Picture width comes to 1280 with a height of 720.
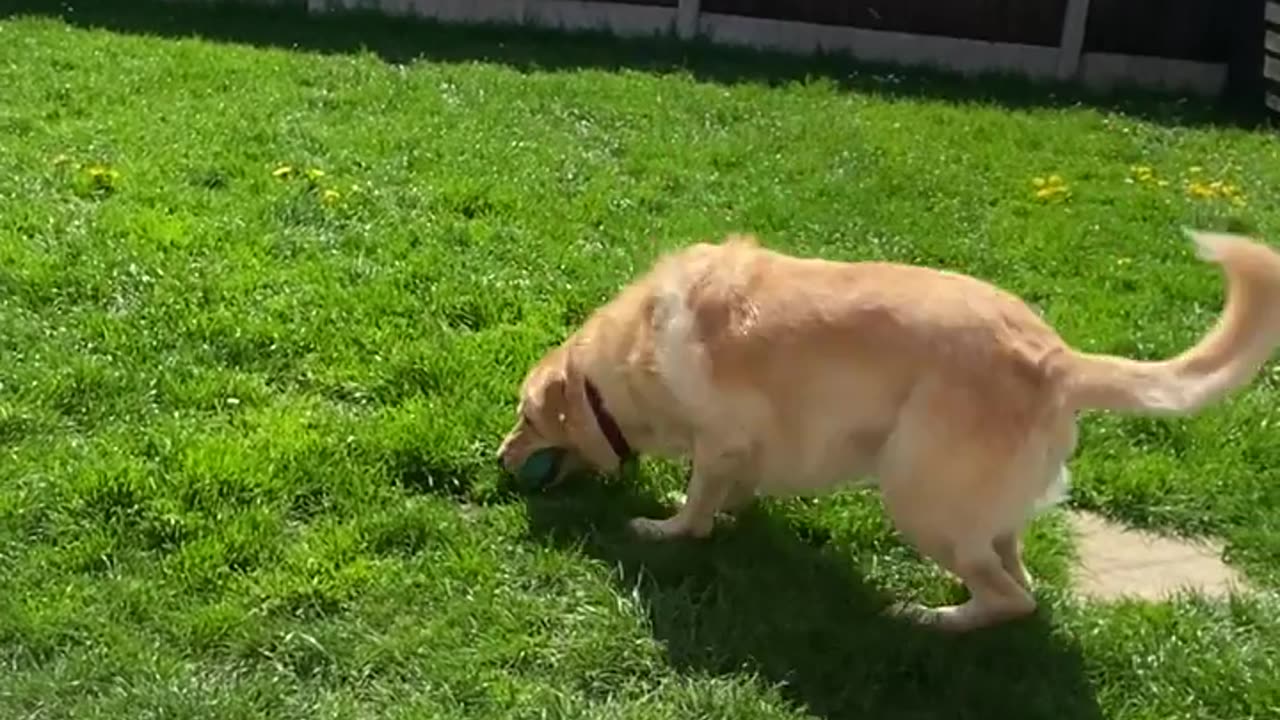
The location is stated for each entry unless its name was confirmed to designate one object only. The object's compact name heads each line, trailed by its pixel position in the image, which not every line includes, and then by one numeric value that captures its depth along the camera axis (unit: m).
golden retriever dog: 3.81
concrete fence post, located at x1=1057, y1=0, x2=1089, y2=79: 11.59
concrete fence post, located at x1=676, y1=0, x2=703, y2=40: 11.70
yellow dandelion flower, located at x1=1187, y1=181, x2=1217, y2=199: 8.13
